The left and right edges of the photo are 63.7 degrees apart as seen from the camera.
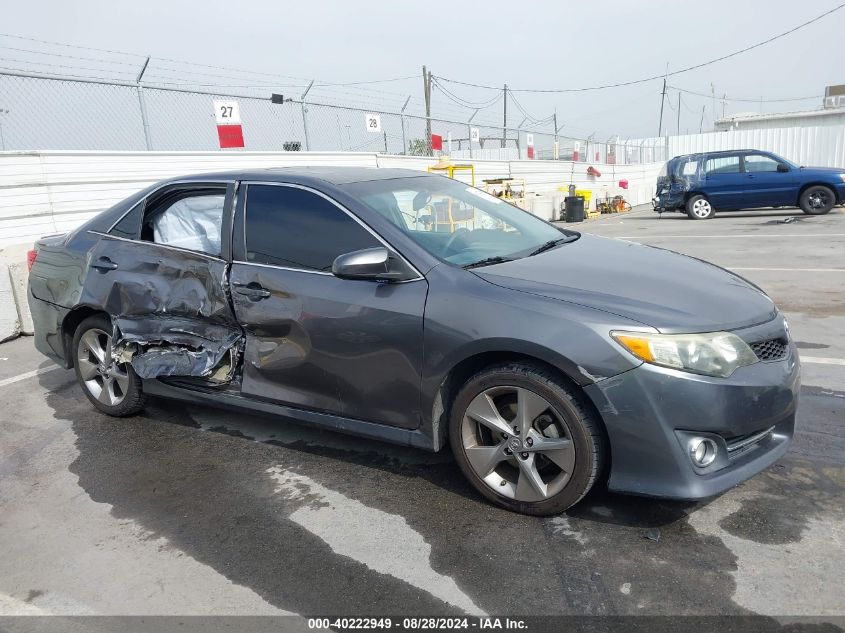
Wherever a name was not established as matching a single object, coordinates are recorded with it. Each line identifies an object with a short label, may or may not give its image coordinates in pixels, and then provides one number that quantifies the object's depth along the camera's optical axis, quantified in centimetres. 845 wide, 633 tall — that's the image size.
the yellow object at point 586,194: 2117
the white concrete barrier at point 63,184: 750
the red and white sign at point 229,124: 1360
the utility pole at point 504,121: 2423
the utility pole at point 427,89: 3372
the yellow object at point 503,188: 1952
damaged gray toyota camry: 277
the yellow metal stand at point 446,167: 1678
